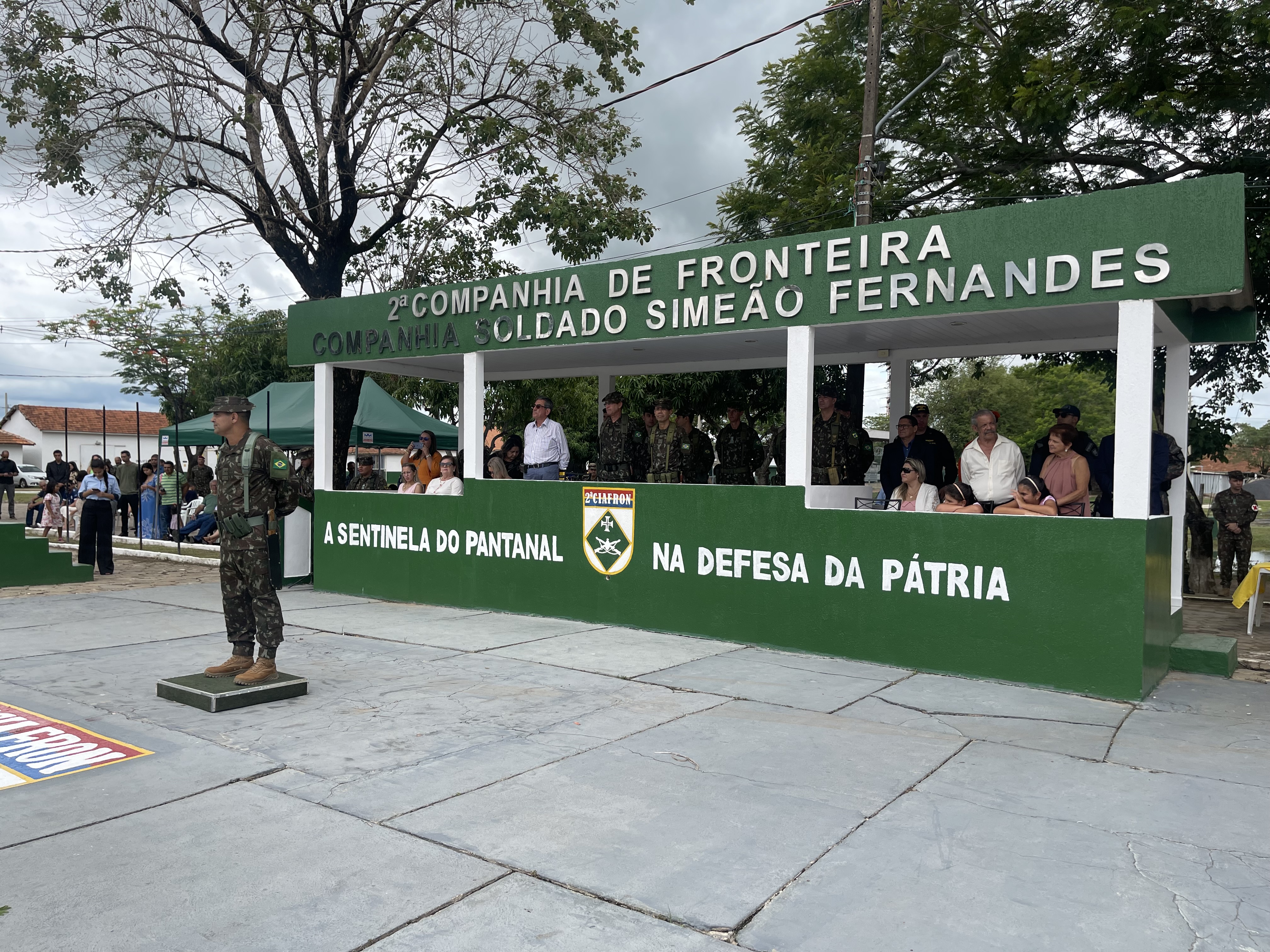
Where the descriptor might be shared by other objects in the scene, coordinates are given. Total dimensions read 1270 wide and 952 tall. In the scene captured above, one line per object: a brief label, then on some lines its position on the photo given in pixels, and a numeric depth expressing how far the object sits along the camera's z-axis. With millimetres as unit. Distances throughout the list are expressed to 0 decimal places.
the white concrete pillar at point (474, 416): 10484
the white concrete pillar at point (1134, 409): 6602
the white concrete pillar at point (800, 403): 8141
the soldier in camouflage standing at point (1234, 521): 15672
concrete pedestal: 6035
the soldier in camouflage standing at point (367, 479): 13703
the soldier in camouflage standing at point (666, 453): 10477
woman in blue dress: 21234
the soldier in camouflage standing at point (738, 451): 11047
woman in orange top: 11898
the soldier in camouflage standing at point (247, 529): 6332
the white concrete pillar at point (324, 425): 11891
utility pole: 13156
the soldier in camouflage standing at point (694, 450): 10648
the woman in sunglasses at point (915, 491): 8102
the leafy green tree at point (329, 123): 14516
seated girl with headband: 7414
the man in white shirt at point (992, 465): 7965
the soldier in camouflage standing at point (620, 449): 10672
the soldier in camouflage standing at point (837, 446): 9414
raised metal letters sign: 6395
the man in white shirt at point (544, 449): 10812
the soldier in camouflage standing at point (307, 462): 14635
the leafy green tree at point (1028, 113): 12055
